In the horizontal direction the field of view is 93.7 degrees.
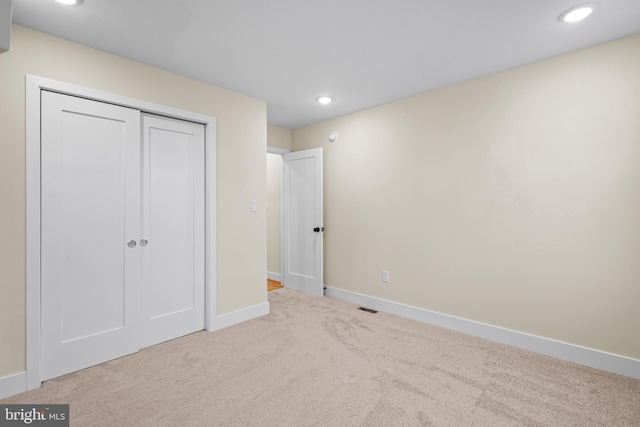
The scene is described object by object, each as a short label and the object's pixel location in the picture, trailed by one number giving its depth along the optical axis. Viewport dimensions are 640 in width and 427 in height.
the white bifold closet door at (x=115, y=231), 2.20
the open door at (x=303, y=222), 4.23
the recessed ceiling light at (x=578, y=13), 1.87
